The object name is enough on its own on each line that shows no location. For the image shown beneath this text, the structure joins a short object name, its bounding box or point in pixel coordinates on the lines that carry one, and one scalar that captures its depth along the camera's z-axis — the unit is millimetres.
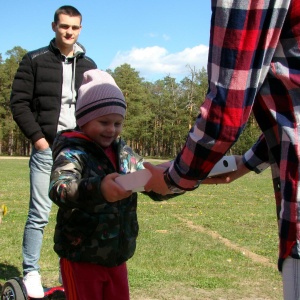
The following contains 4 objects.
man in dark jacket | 4141
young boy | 2637
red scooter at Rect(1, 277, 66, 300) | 3756
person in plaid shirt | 1502
